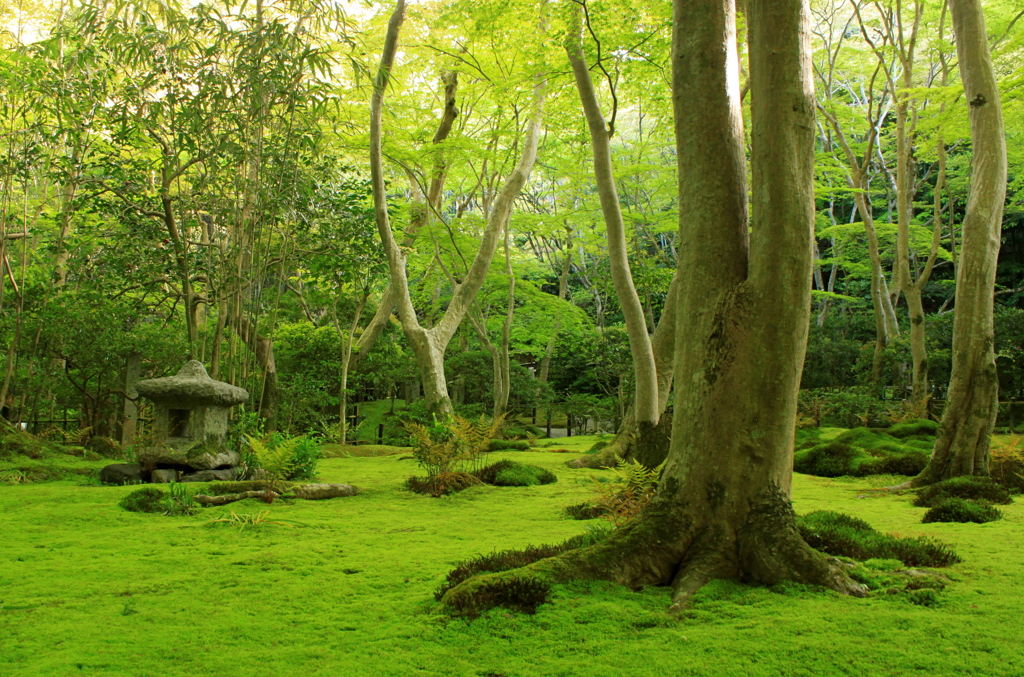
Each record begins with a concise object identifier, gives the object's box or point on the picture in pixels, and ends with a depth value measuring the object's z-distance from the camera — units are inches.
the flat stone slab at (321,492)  223.1
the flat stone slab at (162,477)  243.6
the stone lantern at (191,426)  248.5
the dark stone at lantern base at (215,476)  245.8
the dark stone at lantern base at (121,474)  240.5
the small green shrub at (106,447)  347.9
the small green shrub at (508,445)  439.1
